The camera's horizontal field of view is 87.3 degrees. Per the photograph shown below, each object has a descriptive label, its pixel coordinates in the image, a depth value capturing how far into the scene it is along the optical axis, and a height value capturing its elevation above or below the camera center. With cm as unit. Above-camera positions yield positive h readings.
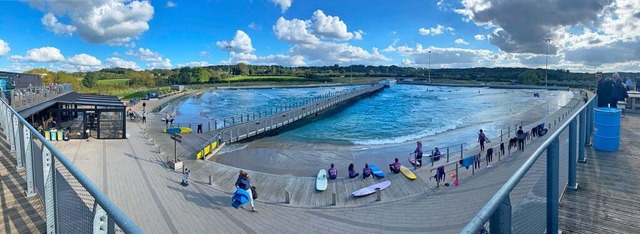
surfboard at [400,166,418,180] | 1553 -378
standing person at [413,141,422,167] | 1920 -364
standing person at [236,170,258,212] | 1195 -321
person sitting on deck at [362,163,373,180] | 1606 -379
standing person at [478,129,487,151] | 2246 -310
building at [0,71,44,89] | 2819 +146
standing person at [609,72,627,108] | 1009 +10
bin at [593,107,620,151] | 722 -77
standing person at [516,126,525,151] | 1955 -270
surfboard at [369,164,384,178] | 1620 -384
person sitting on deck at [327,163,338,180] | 1645 -393
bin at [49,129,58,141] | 2120 -257
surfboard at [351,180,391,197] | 1355 -397
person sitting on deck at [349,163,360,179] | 1645 -389
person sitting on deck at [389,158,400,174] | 1655 -365
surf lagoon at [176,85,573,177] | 2252 -362
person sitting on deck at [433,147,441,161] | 2002 -366
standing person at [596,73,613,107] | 1004 +7
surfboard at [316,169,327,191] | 1456 -392
